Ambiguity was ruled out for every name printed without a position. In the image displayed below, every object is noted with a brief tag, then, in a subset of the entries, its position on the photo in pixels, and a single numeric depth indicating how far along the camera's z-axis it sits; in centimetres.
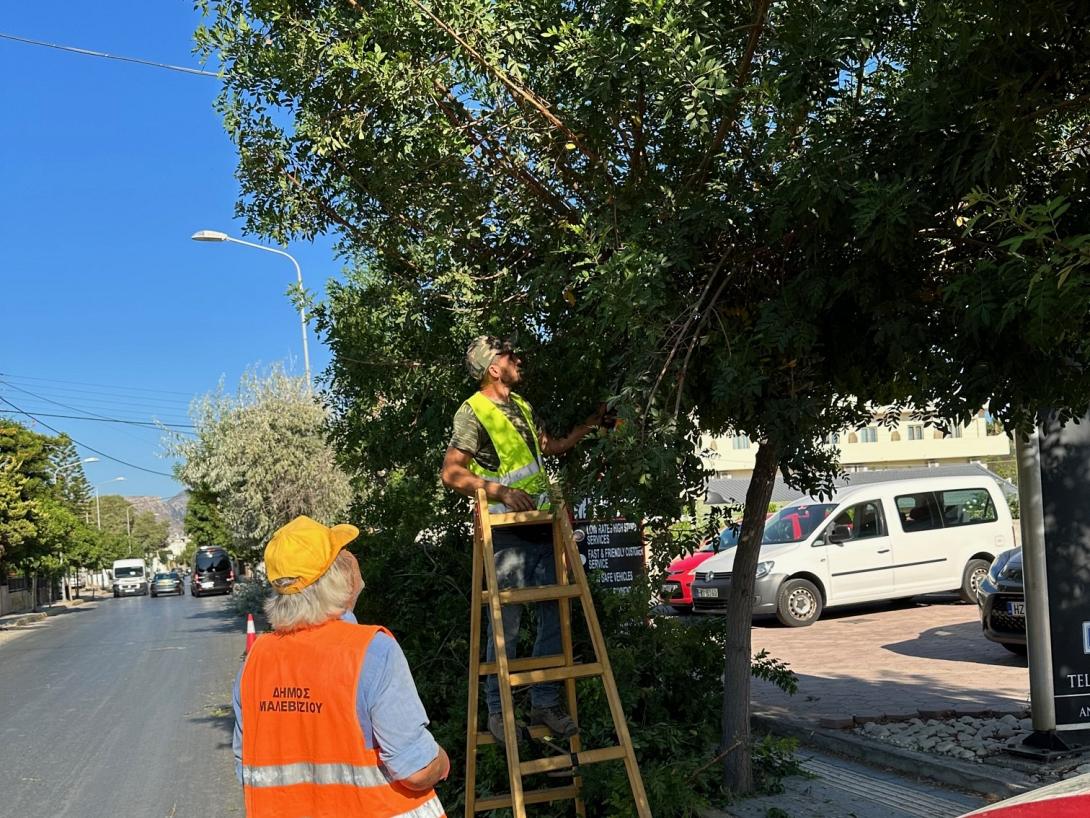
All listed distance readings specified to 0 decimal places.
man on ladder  538
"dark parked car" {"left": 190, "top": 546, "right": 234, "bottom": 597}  5419
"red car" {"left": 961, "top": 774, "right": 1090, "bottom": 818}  253
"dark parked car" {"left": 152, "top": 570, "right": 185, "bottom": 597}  6681
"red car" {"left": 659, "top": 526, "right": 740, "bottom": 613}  1727
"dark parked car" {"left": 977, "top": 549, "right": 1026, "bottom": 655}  1053
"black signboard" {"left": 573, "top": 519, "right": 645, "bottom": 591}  1191
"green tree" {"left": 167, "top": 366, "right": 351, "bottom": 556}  2695
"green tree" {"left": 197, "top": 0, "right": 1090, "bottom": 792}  396
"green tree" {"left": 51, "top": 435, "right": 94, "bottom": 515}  5152
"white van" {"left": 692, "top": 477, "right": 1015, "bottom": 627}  1622
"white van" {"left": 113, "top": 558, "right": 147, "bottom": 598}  7375
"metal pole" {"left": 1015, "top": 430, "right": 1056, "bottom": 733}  655
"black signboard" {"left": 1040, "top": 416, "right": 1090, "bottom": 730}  645
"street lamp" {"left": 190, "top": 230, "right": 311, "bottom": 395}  2508
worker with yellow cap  303
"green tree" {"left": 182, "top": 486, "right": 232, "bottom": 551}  7188
